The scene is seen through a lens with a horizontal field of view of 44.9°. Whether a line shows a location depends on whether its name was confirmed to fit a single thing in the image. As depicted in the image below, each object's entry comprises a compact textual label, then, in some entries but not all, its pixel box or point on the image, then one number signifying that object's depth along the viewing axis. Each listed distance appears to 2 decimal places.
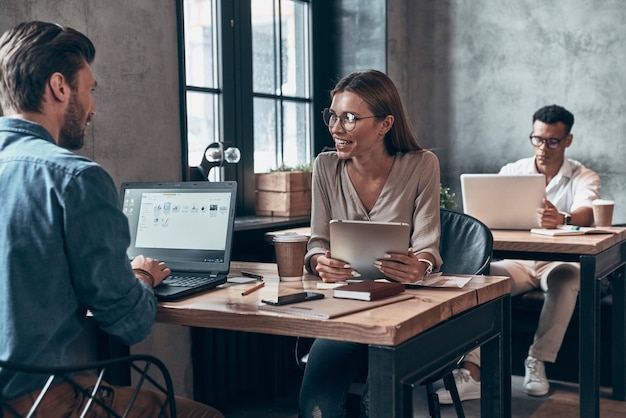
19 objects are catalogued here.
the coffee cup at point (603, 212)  3.54
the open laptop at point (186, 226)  2.16
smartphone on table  1.79
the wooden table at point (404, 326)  1.56
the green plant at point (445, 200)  4.29
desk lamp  3.36
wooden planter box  3.93
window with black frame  3.71
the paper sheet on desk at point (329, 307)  1.66
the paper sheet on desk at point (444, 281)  1.99
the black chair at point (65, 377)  1.39
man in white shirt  3.65
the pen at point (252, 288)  1.96
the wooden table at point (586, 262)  3.06
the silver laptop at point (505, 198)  3.50
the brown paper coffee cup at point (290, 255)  2.15
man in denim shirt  1.51
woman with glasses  2.47
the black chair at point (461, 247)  2.49
